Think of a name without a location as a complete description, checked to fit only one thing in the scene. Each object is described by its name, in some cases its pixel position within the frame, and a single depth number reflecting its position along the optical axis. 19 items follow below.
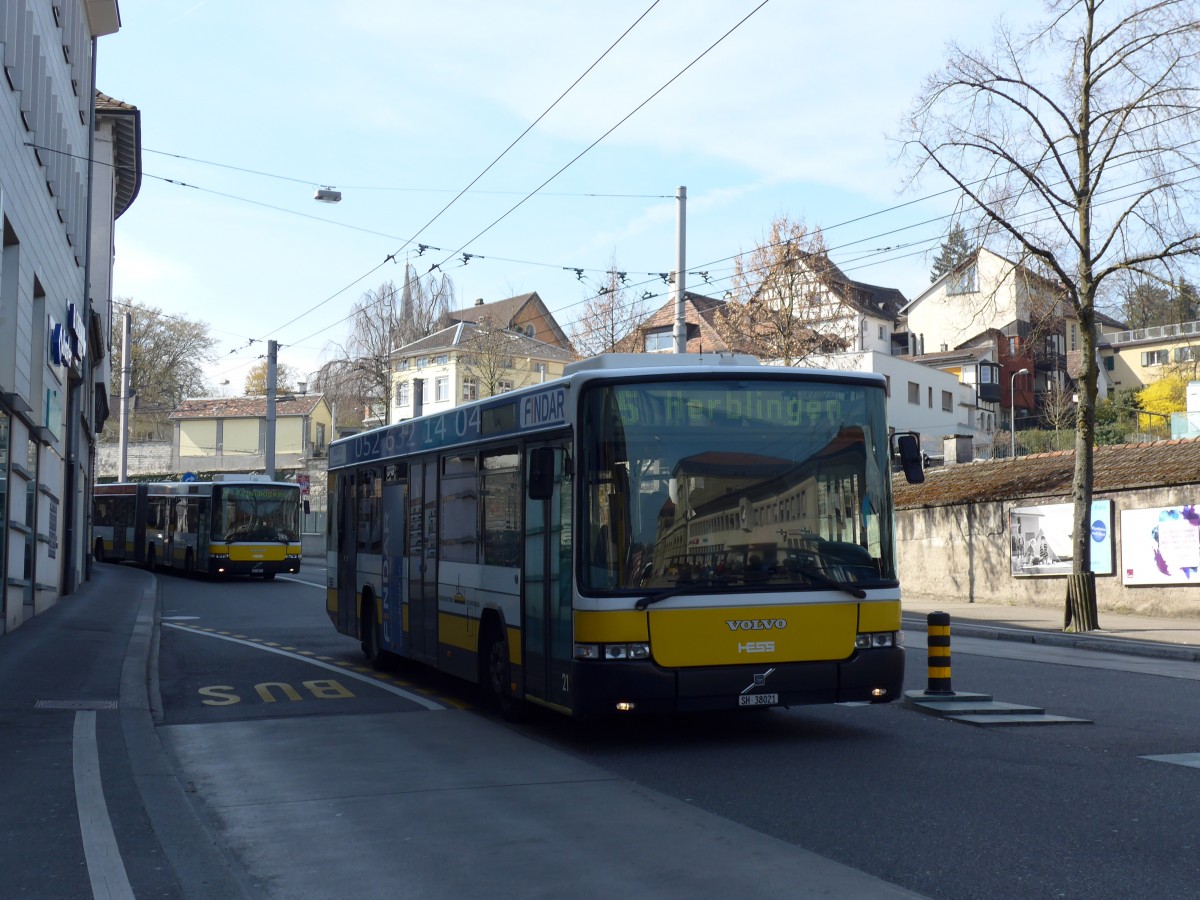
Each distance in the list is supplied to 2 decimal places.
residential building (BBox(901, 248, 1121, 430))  77.81
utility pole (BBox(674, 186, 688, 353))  27.34
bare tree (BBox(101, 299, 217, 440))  79.06
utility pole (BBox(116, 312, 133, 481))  52.16
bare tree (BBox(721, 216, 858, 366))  43.41
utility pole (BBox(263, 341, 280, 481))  47.66
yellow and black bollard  12.27
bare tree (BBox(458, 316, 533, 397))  59.19
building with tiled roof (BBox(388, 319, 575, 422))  60.12
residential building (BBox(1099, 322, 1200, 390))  90.50
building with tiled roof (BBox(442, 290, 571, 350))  96.31
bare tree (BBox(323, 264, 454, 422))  65.81
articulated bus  38.44
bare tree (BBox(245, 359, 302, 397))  94.38
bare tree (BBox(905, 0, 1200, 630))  21.64
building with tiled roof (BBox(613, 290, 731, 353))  70.19
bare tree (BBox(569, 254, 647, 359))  45.25
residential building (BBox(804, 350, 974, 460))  60.41
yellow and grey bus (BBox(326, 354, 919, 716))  9.49
